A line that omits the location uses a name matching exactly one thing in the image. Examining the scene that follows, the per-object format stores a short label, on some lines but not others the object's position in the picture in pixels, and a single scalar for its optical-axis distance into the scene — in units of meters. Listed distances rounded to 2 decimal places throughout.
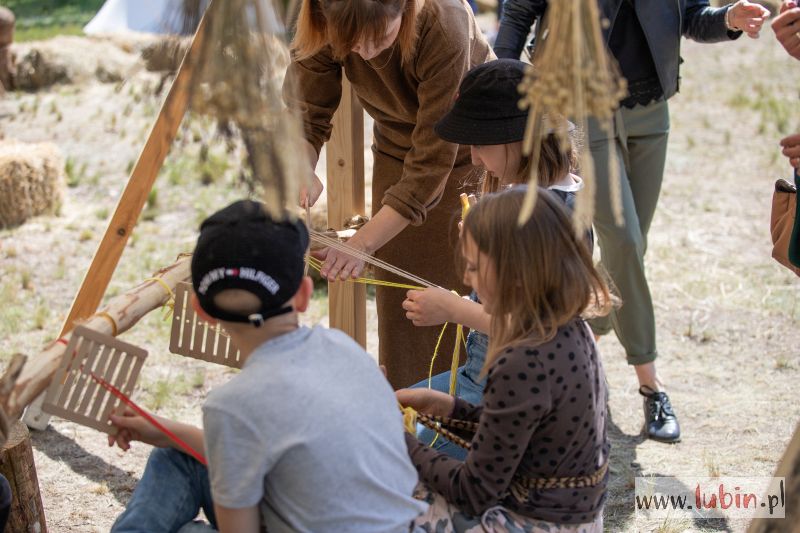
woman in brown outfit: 3.62
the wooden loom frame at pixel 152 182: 2.99
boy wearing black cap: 2.89
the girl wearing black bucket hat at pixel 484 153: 3.48
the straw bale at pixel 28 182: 6.86
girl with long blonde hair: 3.07
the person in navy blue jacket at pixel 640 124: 4.09
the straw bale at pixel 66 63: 10.77
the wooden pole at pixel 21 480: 3.56
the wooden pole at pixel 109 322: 3.06
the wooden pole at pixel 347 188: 4.09
